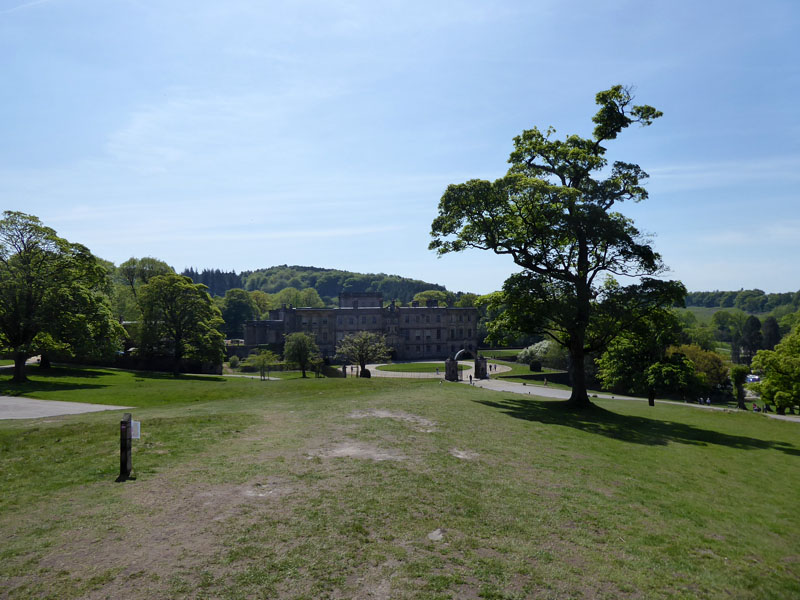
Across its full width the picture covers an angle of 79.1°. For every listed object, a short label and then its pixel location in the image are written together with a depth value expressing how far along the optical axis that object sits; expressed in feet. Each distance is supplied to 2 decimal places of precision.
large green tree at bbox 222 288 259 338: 394.73
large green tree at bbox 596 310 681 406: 128.81
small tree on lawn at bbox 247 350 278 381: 202.32
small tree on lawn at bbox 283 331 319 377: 189.26
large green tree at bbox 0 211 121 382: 122.72
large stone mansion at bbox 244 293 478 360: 321.52
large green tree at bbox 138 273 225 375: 180.86
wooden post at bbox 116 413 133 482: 36.88
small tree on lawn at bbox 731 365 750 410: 182.39
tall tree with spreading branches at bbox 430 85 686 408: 90.53
